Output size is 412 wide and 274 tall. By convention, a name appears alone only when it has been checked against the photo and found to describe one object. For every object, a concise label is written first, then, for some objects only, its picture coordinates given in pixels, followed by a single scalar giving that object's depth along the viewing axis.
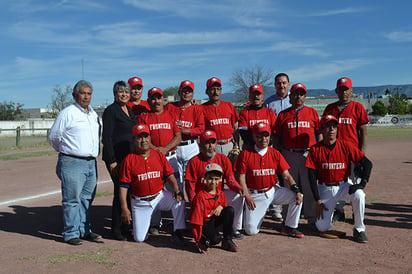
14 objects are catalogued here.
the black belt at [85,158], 5.34
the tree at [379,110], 73.31
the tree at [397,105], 75.88
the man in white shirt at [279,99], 6.72
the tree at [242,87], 56.74
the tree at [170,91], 100.35
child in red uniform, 4.91
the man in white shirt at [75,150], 5.25
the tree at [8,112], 67.87
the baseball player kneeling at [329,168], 5.49
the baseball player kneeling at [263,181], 5.61
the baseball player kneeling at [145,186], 5.31
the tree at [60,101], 67.19
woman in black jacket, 5.49
